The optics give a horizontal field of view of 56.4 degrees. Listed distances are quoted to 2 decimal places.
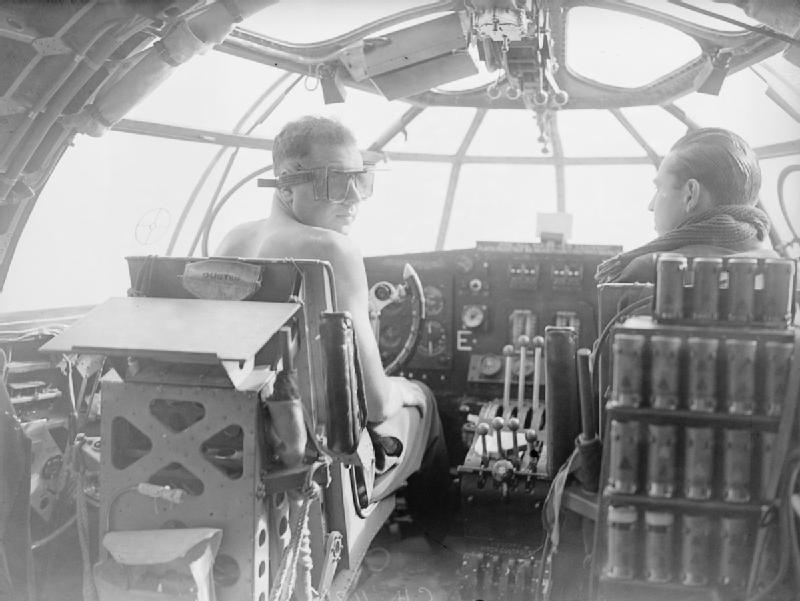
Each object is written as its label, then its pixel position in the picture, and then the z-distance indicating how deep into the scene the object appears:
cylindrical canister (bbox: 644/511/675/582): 1.38
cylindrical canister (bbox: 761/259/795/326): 1.33
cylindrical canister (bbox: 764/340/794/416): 1.31
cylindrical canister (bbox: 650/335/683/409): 1.36
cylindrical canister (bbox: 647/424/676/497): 1.37
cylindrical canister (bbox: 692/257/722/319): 1.36
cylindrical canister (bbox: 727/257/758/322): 1.34
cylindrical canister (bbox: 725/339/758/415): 1.32
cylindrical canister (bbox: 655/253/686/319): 1.38
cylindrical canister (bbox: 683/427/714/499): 1.35
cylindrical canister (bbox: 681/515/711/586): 1.36
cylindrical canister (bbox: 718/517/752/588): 1.35
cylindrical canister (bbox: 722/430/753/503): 1.33
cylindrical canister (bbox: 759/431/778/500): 1.32
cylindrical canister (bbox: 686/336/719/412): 1.34
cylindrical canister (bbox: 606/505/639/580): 1.40
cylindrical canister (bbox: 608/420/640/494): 1.38
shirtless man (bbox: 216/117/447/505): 1.91
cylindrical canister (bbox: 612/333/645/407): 1.37
